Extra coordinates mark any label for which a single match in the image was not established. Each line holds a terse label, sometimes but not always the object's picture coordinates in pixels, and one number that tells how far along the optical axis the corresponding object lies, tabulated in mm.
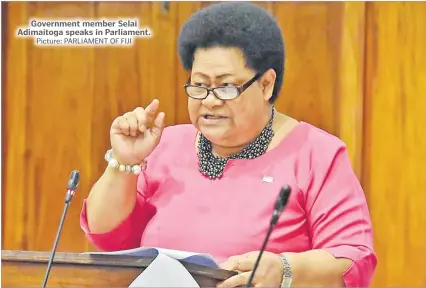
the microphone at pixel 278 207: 6241
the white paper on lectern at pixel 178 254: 6385
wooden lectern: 6377
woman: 6600
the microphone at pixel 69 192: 6413
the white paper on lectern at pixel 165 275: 6348
